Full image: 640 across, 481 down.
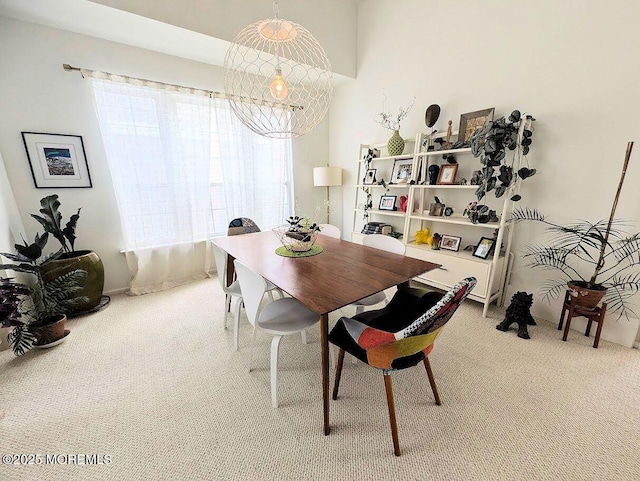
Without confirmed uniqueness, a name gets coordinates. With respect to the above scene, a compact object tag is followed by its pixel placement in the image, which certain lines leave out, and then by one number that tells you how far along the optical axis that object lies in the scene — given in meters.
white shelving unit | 2.35
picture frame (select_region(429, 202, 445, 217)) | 2.80
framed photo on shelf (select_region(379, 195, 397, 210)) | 3.27
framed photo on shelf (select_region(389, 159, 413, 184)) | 3.05
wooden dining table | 1.23
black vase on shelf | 2.74
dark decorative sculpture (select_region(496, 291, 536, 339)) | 2.09
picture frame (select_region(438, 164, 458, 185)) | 2.62
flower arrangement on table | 1.94
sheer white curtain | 2.66
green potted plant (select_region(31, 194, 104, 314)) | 2.21
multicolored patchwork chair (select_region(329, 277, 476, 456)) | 1.02
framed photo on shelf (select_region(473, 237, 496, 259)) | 2.37
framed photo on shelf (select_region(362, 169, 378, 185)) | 3.45
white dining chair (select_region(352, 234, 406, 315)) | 1.81
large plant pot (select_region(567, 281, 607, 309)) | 1.87
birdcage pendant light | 1.52
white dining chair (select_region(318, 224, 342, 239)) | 2.64
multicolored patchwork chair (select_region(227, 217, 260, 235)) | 2.69
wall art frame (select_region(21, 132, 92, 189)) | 2.34
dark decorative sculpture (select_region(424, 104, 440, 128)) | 2.70
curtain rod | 2.37
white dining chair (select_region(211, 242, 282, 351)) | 1.92
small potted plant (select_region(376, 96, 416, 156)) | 2.97
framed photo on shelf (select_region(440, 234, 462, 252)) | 2.62
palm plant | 1.88
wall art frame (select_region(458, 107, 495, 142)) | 2.36
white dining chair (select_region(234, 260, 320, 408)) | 1.39
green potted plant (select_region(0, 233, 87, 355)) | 1.69
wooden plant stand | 1.90
